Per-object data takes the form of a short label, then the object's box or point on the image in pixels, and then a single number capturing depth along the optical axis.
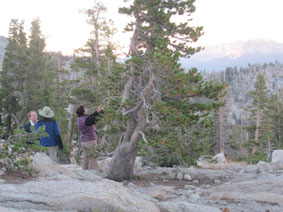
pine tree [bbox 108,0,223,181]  8.09
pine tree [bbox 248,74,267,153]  41.36
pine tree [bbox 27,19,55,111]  36.38
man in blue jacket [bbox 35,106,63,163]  8.86
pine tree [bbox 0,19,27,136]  37.29
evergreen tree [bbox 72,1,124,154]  26.00
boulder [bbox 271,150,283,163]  15.87
